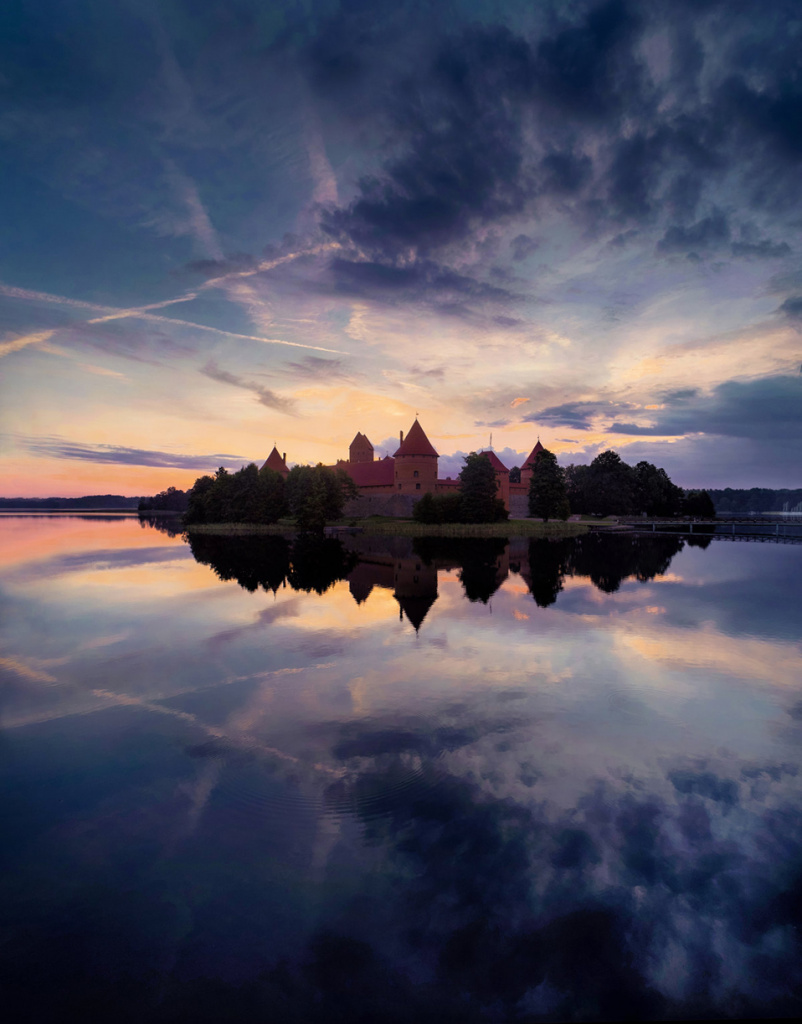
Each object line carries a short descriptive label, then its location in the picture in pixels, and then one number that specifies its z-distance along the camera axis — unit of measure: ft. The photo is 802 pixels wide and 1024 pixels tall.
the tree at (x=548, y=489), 272.10
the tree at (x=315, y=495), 230.89
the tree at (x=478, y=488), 247.29
